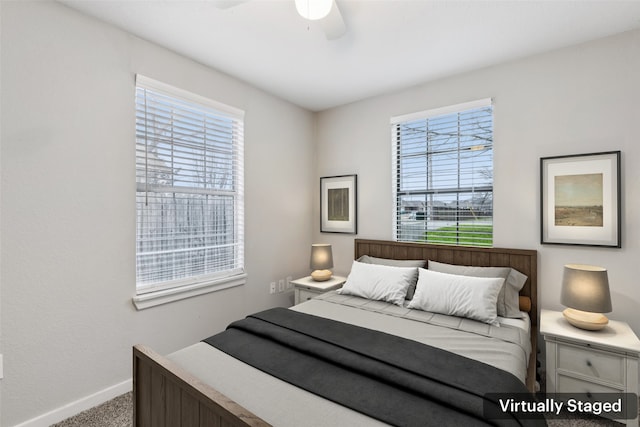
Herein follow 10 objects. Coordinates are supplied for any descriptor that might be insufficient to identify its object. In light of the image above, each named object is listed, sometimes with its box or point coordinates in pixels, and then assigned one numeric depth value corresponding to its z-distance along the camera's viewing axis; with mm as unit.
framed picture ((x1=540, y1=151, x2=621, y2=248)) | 2164
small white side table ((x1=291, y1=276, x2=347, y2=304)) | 3092
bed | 1171
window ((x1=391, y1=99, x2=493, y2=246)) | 2744
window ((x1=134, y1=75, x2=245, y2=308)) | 2309
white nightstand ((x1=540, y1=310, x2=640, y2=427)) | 1781
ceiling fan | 1608
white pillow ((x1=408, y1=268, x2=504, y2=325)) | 2090
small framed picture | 3506
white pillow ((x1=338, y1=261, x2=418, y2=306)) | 2508
